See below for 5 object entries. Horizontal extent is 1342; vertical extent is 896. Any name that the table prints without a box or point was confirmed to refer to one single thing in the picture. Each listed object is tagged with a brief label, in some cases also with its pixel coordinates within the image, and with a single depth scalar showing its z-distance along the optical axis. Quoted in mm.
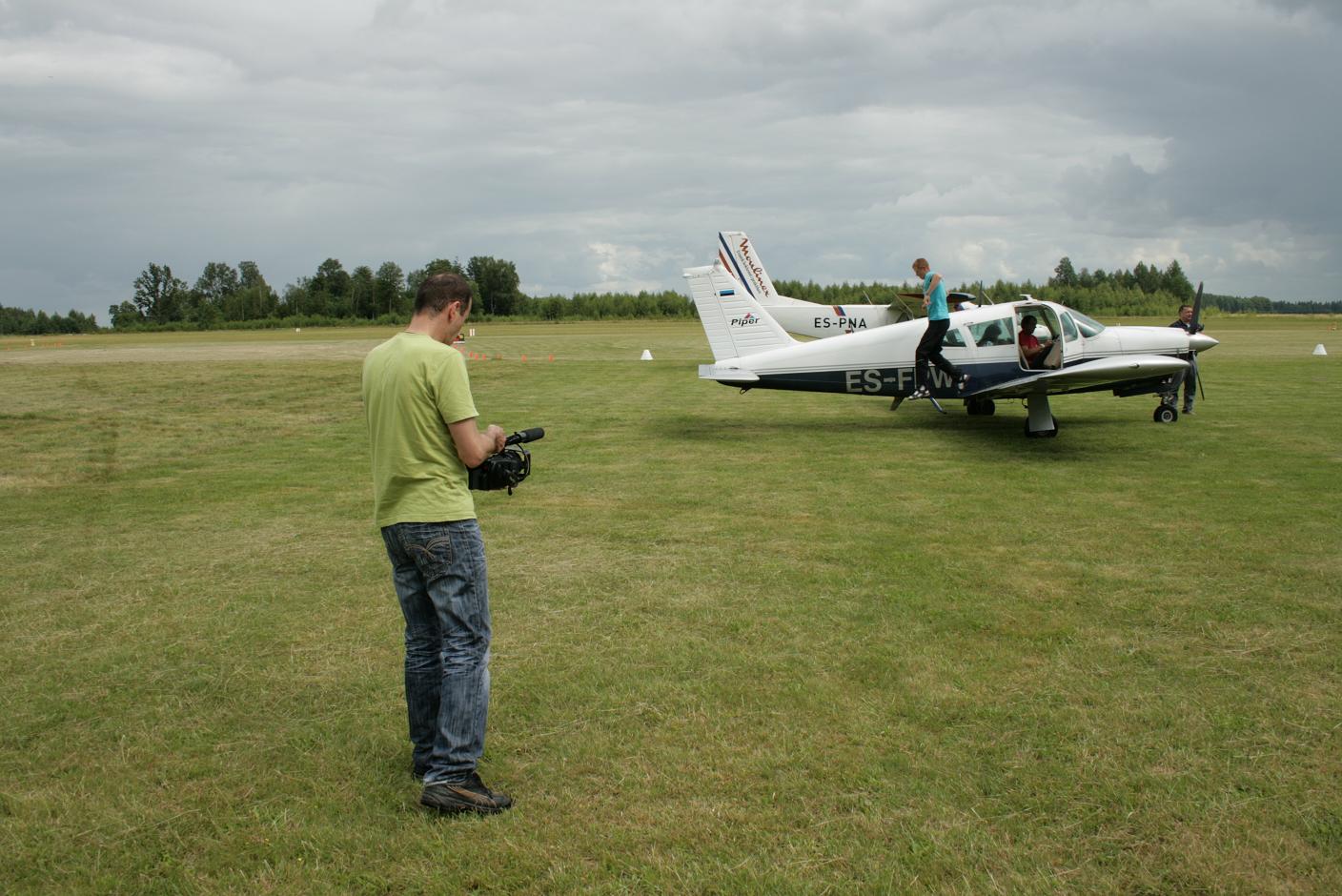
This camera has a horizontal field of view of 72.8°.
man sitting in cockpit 13125
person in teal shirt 12547
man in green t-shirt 3432
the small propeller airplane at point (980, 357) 13062
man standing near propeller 14926
